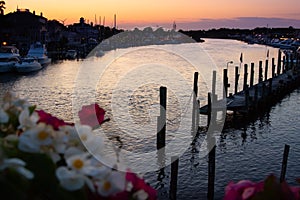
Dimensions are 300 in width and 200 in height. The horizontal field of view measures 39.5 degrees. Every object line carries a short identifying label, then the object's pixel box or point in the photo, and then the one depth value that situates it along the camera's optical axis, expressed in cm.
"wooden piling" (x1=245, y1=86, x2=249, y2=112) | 2392
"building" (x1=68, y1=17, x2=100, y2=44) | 12412
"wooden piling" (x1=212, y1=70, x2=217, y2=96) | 2741
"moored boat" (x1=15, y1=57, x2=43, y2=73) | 4856
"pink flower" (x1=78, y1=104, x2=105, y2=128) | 180
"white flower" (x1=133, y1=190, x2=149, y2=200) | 124
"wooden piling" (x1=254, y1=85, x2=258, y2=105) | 2592
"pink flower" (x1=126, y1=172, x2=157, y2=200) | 128
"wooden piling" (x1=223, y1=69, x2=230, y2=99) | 2860
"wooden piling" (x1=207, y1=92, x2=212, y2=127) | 2257
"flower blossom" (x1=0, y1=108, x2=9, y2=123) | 130
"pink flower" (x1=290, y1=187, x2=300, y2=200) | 130
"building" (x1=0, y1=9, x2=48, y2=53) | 7432
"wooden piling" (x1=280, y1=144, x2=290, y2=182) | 1207
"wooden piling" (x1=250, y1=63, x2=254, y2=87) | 3195
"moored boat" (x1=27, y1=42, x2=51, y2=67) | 6000
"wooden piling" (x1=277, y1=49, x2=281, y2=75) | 4372
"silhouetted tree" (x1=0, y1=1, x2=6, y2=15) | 7806
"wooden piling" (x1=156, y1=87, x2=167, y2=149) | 1703
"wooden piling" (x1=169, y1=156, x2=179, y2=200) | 1177
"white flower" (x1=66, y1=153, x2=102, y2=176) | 112
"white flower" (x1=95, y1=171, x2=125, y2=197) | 116
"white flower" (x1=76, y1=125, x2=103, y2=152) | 130
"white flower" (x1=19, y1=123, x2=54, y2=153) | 115
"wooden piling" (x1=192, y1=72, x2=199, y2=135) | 2266
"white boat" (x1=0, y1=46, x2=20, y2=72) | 4847
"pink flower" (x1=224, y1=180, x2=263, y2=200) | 129
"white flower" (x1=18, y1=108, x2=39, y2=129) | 127
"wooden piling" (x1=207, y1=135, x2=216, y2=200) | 1224
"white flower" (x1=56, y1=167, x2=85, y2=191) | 109
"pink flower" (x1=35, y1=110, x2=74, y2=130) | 141
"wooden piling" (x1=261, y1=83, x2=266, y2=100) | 2838
